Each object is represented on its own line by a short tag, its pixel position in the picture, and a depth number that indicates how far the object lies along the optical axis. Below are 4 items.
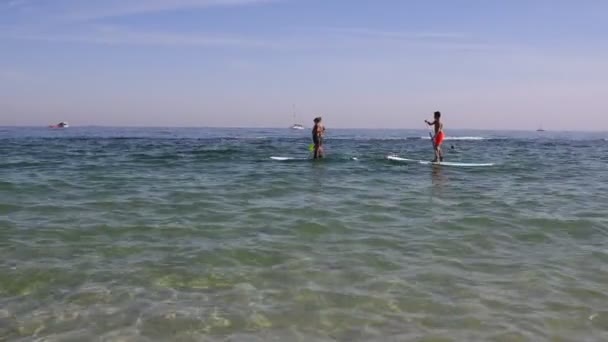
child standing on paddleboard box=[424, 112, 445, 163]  23.84
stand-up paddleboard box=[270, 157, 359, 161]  26.79
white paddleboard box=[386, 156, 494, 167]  24.30
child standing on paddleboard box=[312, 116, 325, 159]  25.44
